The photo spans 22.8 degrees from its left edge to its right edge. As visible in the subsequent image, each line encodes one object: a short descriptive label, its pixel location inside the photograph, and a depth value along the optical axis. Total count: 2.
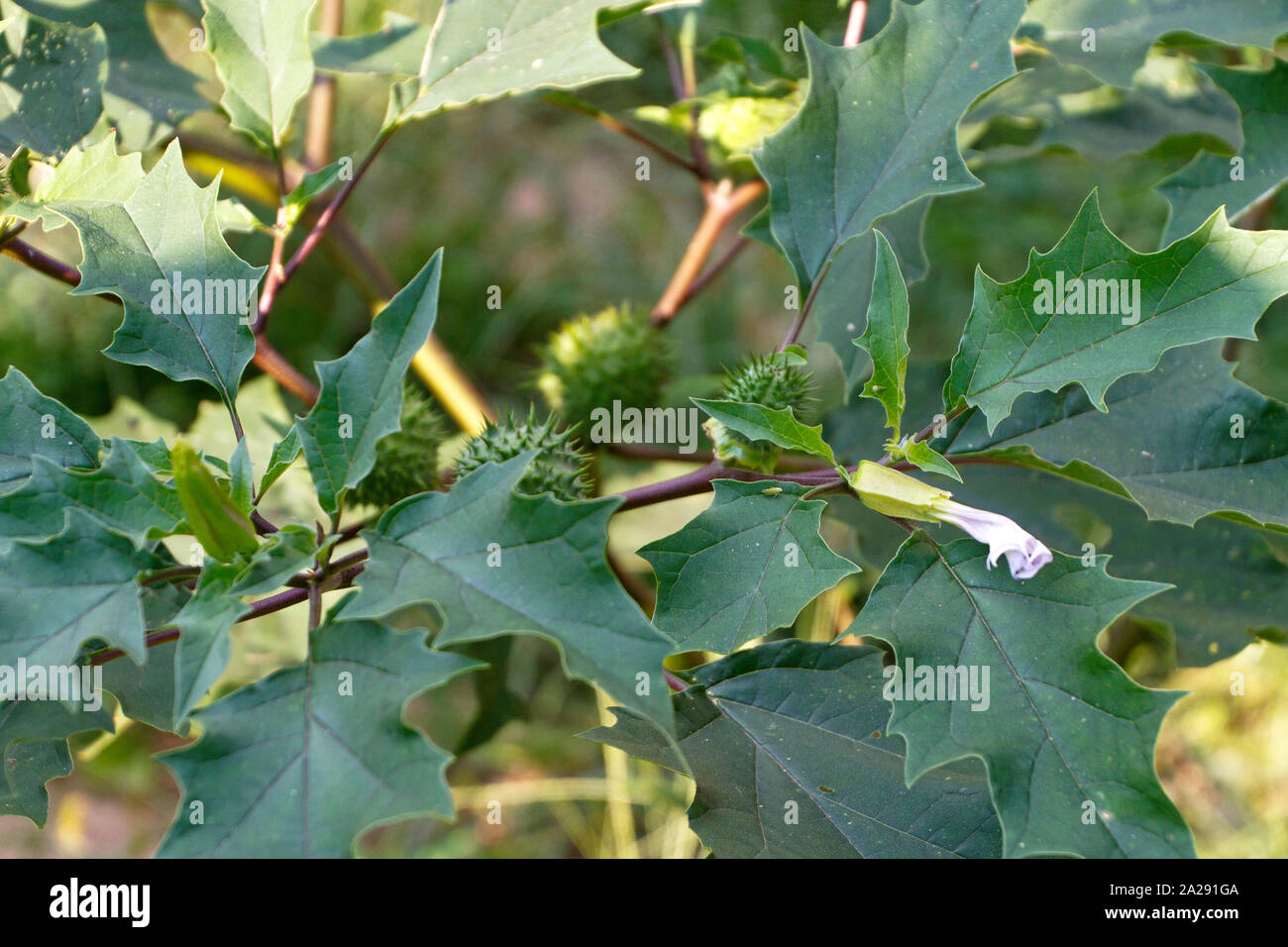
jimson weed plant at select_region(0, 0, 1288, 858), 0.98
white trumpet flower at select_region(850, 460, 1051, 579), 1.02
